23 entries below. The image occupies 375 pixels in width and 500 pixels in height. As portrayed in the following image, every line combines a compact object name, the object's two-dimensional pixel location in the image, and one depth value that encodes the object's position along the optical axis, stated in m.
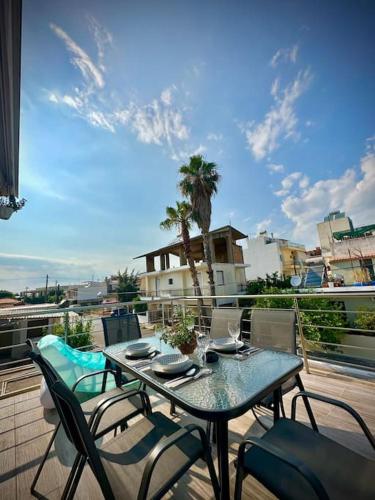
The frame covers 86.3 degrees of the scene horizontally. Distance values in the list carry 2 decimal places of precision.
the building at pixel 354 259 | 12.00
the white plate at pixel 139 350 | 1.71
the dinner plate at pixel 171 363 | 1.33
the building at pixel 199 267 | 14.83
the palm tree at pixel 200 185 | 10.41
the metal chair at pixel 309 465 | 0.80
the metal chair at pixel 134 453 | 0.83
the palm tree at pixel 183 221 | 11.22
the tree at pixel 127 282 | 23.95
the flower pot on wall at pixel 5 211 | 3.71
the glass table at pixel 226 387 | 0.95
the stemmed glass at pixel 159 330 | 1.95
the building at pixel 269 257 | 20.11
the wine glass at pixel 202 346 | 1.57
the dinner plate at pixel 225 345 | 1.74
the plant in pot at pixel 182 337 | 1.58
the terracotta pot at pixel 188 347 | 1.59
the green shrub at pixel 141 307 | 18.26
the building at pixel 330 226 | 19.44
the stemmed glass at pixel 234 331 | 1.73
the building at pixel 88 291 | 24.99
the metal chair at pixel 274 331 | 1.84
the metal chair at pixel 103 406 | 1.06
